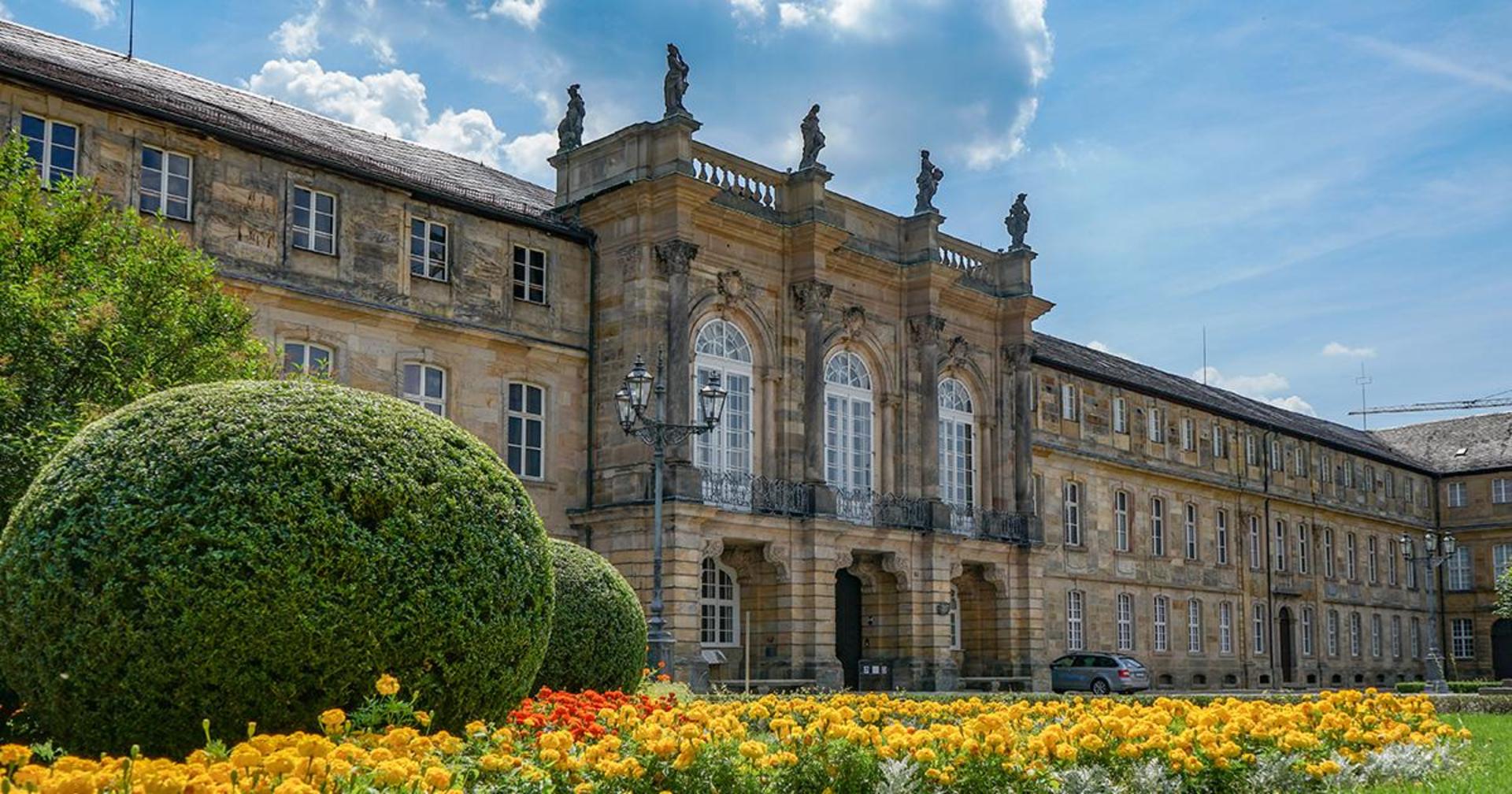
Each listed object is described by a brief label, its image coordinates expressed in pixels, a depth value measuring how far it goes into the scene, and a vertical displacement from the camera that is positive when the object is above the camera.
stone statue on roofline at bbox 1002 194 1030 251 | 38.75 +9.81
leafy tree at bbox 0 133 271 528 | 13.70 +2.77
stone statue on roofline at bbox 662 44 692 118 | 29.48 +10.36
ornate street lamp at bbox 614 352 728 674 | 20.89 +2.49
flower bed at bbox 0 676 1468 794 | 5.90 -0.94
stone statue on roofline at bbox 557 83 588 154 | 31.52 +10.12
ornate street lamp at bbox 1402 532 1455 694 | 38.91 -1.90
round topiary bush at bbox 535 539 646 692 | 15.72 -0.45
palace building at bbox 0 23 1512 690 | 24.59 +5.02
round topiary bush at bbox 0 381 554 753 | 8.41 +0.11
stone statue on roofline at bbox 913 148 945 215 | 35.12 +9.79
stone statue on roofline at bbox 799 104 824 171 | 32.22 +10.03
